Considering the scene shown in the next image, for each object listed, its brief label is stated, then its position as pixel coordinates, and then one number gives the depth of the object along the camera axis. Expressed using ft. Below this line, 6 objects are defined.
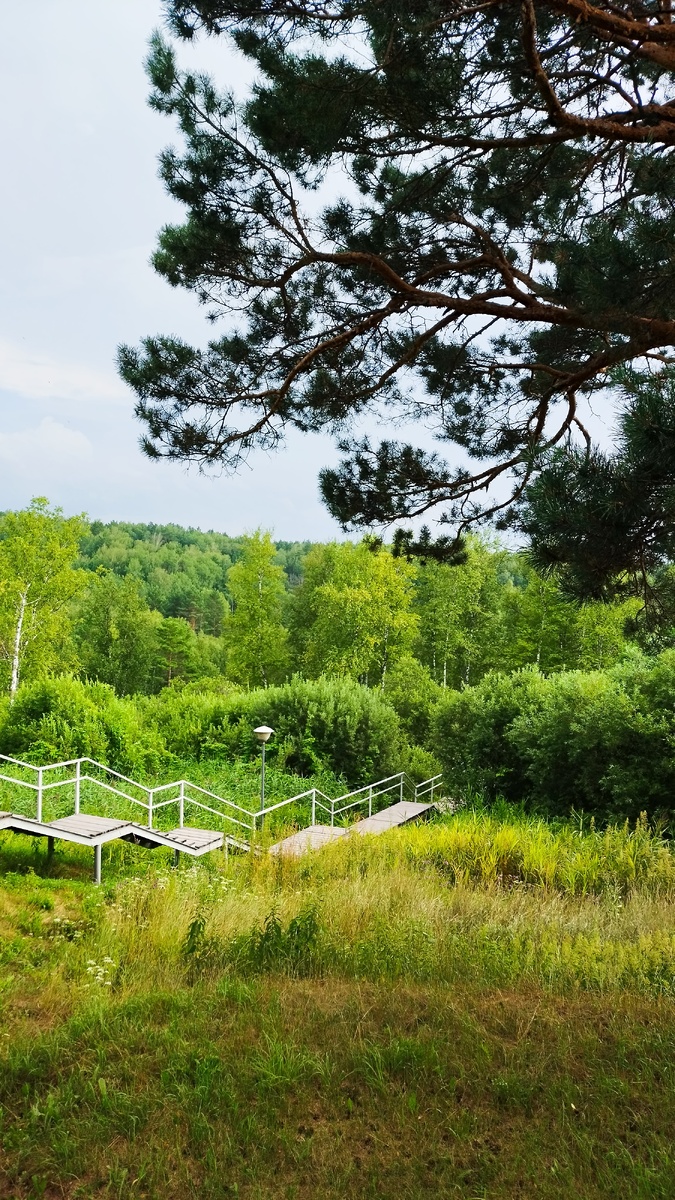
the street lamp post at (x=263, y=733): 44.14
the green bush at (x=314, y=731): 59.93
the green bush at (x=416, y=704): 71.41
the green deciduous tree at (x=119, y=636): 138.10
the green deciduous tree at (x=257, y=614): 115.85
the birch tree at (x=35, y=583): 91.97
